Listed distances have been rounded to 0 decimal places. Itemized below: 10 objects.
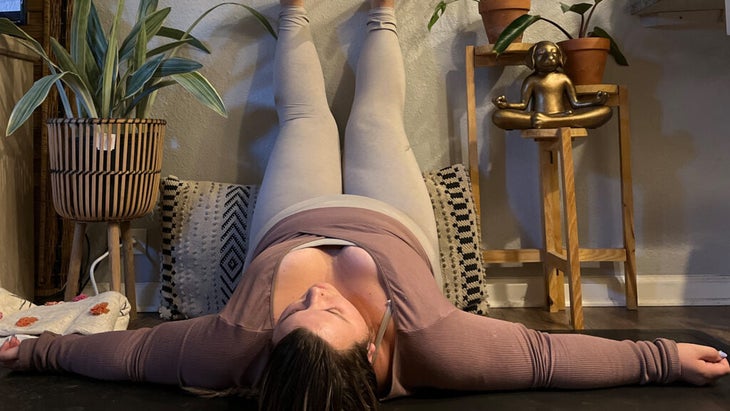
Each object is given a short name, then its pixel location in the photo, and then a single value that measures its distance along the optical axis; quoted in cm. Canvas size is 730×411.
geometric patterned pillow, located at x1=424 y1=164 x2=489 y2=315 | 208
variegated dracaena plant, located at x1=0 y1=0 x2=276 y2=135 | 186
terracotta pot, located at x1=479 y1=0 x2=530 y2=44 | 208
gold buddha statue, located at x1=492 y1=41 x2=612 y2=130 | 203
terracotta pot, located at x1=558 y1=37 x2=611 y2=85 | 207
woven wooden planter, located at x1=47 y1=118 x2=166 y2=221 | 182
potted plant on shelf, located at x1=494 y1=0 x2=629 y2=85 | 202
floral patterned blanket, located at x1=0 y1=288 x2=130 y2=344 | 152
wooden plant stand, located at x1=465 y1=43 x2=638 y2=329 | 212
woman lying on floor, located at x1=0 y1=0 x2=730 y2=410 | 106
